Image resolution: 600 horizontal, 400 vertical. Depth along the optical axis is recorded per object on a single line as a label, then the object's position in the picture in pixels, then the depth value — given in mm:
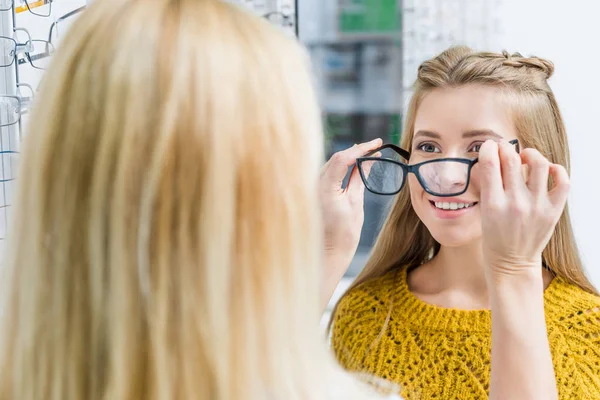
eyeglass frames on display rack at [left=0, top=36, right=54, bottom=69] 1170
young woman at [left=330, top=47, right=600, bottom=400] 1055
